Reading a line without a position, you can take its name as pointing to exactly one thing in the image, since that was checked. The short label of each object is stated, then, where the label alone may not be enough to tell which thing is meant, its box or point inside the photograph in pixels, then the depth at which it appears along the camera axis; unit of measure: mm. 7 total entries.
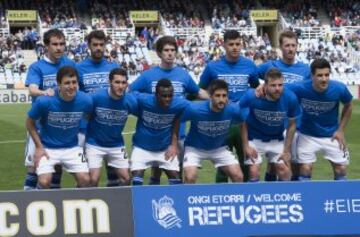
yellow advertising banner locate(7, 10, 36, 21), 43594
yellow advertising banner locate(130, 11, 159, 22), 45781
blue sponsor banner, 7309
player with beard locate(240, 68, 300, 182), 8727
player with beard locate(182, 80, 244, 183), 8539
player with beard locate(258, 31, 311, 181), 9000
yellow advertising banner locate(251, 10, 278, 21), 46906
